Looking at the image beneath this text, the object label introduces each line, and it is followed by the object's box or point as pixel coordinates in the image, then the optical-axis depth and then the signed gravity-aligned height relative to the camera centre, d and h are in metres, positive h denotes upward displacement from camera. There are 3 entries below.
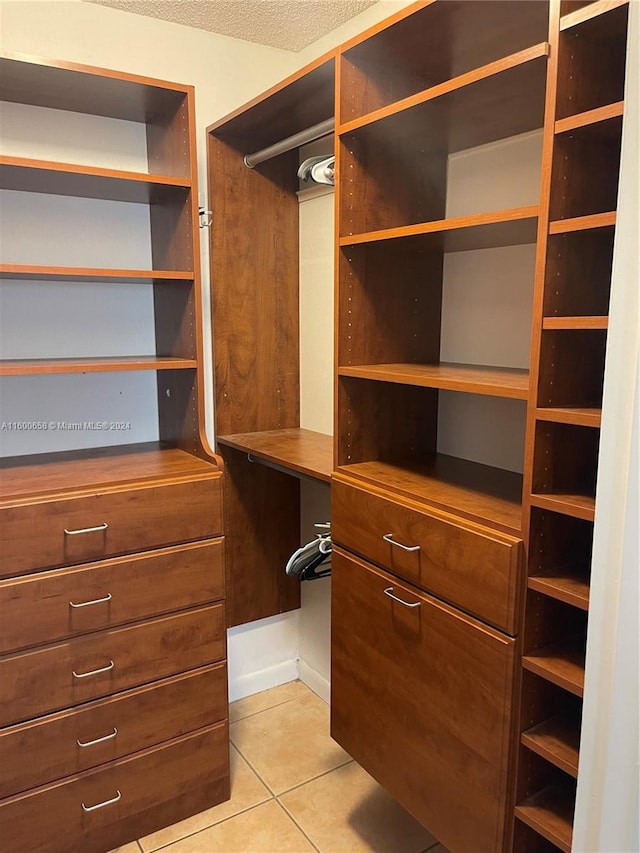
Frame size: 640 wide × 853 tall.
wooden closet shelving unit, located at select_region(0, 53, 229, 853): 1.62 -0.66
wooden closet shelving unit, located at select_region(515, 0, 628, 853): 1.05 -0.10
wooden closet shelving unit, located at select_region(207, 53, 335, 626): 2.21 -0.06
